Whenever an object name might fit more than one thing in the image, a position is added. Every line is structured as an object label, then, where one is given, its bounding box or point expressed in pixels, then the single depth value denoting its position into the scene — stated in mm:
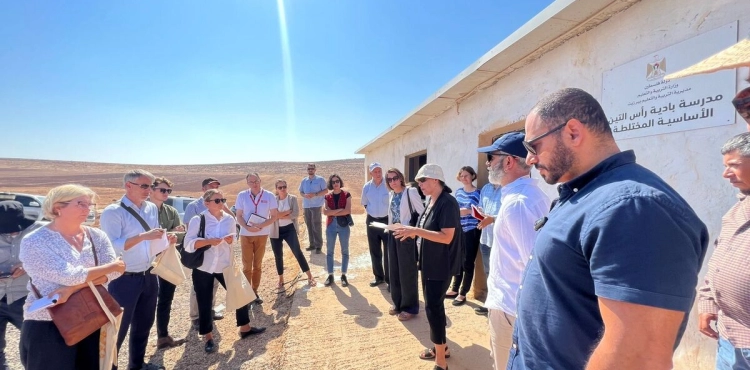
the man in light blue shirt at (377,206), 5324
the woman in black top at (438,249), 2852
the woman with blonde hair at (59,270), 2125
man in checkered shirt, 1491
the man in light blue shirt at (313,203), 7191
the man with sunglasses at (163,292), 3873
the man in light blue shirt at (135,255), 3002
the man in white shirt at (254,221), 4879
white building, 2043
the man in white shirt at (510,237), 1895
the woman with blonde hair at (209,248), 3623
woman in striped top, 4594
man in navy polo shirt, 805
